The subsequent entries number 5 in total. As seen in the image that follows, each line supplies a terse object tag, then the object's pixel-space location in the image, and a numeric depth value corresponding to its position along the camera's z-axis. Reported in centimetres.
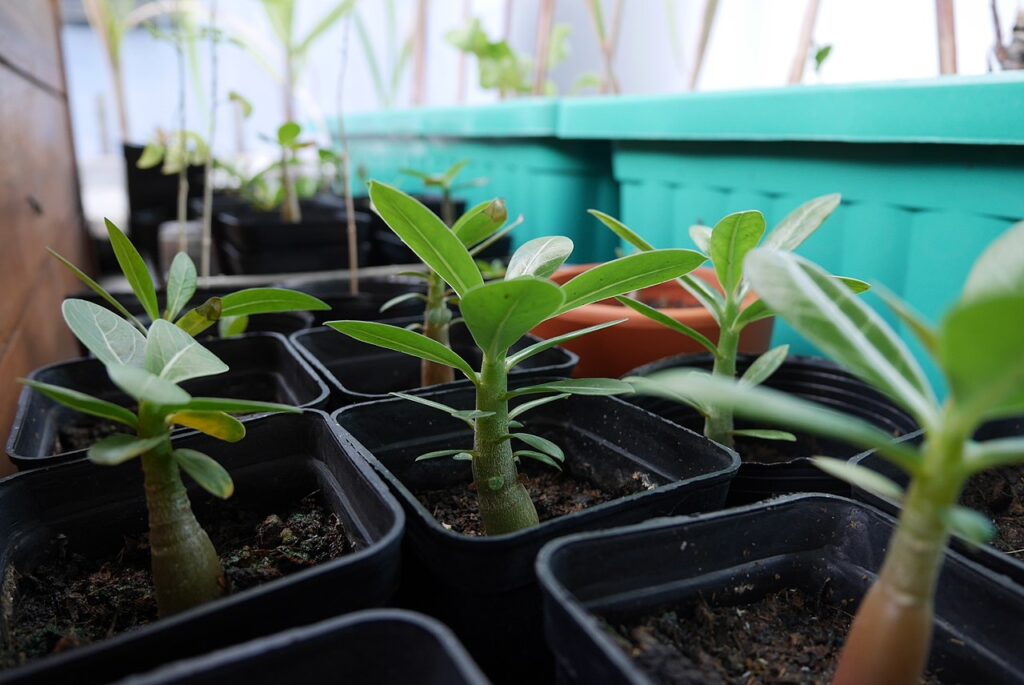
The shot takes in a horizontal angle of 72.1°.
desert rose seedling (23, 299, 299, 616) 41
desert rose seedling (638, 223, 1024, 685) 25
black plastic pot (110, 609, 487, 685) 32
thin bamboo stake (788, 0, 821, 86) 102
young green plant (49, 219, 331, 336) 52
